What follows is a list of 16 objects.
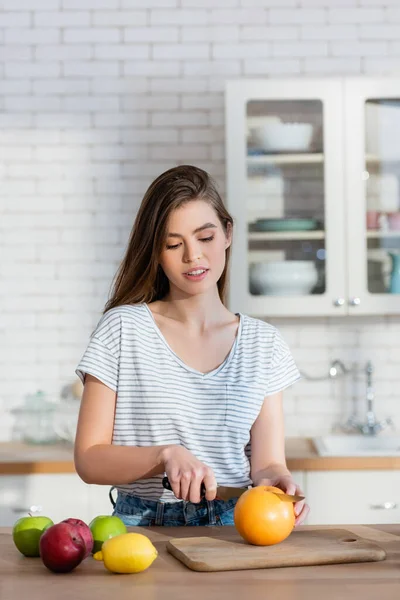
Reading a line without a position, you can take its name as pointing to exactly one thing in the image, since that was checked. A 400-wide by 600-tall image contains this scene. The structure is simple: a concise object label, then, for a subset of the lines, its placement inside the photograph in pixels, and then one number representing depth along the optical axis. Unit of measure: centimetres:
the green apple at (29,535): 164
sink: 373
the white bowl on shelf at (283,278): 360
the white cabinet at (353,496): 328
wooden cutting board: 156
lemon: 152
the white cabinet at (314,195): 358
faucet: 384
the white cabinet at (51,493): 331
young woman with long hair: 198
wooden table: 141
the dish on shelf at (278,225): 361
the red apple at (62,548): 151
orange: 164
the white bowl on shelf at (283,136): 359
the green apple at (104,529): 163
